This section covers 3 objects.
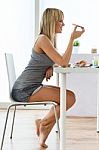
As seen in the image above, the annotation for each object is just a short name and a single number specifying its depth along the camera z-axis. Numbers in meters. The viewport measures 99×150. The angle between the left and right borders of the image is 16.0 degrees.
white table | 2.30
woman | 2.57
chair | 2.48
